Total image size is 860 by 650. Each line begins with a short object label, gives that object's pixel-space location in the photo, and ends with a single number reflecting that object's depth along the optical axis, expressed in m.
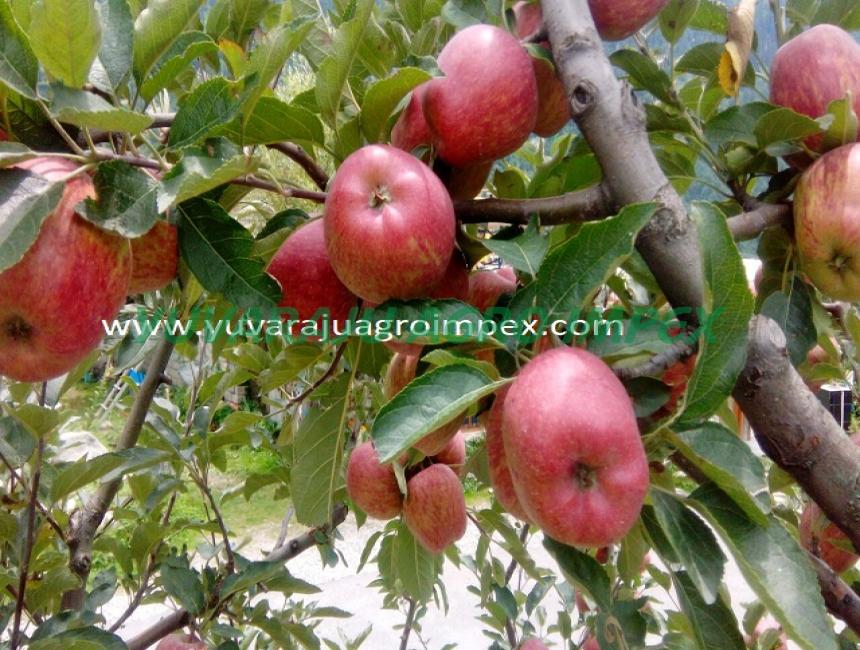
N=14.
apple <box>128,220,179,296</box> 0.57
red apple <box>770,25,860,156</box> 0.69
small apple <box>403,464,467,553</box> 0.93
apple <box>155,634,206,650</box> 0.97
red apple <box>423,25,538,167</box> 0.58
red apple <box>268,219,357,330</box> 0.60
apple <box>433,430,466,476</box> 1.06
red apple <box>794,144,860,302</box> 0.60
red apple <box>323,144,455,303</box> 0.52
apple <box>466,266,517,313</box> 0.66
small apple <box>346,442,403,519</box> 0.94
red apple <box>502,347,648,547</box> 0.44
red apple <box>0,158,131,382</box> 0.48
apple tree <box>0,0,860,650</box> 0.45
